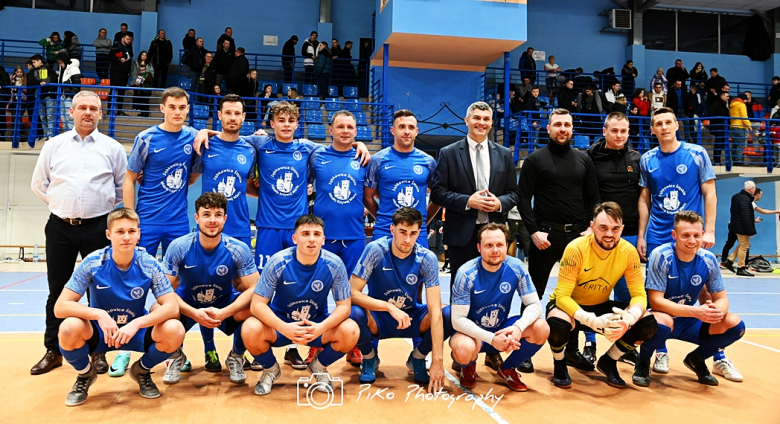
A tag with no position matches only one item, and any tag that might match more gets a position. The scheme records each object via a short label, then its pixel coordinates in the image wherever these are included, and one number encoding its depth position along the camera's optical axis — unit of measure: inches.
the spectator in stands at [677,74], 635.5
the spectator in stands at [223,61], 542.0
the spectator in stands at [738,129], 548.4
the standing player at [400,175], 181.3
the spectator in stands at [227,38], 553.0
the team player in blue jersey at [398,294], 155.6
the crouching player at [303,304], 147.5
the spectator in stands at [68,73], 471.2
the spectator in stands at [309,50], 591.8
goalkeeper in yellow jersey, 158.6
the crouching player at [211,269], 155.4
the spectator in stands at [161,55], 535.5
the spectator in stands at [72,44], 536.7
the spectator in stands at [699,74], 648.4
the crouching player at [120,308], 137.6
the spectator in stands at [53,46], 530.3
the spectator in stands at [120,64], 523.2
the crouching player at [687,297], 161.6
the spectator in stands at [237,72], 531.5
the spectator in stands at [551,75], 619.6
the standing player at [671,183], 183.9
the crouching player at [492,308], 151.1
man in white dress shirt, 167.9
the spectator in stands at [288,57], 605.3
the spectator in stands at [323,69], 572.4
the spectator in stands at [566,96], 566.3
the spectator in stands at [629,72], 639.6
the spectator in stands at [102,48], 559.5
